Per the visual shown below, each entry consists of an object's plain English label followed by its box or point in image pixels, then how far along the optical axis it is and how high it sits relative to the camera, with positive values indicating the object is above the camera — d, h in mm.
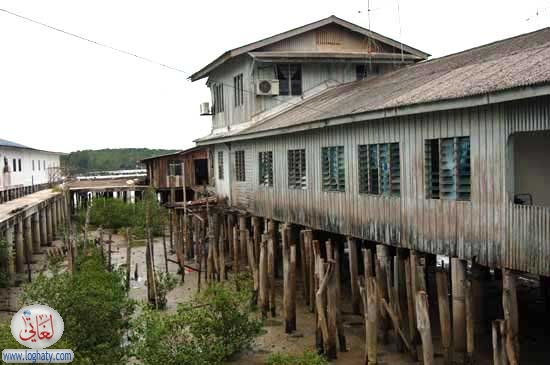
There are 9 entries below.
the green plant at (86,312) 11156 -2730
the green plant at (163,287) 18500 -3601
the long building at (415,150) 9773 +321
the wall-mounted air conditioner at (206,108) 28602 +2974
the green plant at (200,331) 11492 -3313
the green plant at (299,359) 11250 -3665
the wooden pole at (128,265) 20481 -3116
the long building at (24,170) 38938 +528
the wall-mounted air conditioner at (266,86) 22172 +3041
